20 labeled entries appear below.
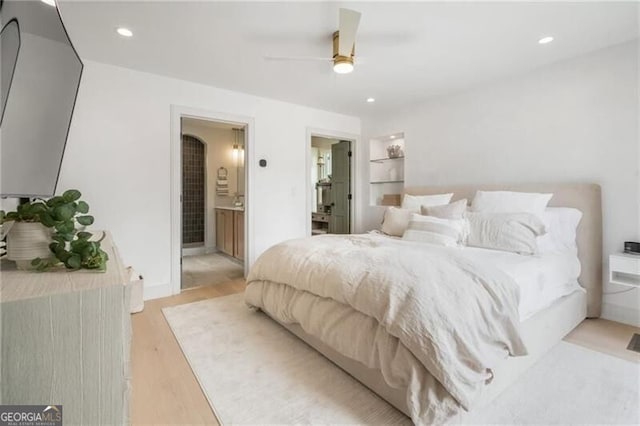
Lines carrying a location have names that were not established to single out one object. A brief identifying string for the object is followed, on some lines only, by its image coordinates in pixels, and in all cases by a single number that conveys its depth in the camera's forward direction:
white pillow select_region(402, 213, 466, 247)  2.59
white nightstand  2.29
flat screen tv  0.91
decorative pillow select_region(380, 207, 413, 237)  3.17
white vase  0.92
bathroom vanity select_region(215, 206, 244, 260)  4.50
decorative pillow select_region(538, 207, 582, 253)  2.54
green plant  0.92
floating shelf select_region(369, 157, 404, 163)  4.75
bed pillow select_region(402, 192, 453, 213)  3.34
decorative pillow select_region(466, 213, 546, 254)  2.33
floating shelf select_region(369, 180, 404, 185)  4.62
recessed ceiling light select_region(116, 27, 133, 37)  2.30
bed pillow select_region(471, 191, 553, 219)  2.63
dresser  0.66
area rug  1.44
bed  1.27
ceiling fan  1.77
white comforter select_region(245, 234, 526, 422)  1.27
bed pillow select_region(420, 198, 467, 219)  2.81
